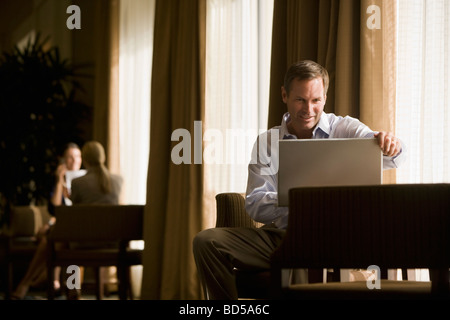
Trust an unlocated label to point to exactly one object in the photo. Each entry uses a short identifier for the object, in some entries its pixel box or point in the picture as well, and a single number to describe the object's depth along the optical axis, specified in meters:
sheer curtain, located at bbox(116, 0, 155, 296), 12.65
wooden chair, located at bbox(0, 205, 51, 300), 11.52
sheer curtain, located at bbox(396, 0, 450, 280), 6.54
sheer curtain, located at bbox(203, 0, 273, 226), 9.75
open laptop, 4.61
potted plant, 13.83
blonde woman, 10.48
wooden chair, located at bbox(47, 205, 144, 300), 9.28
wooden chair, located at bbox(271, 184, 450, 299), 4.08
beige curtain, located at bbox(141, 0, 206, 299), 10.53
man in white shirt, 5.07
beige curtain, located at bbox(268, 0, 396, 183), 7.01
